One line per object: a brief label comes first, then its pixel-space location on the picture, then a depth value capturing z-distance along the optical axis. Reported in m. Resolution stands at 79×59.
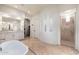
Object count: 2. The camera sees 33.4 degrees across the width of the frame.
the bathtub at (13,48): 1.71
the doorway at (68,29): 1.73
